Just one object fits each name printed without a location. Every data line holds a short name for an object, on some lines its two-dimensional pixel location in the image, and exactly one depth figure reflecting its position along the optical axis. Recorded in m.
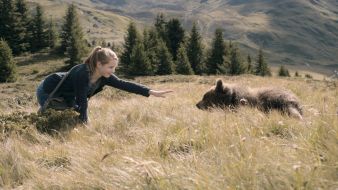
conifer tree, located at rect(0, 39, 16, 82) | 42.25
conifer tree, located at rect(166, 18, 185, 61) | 58.56
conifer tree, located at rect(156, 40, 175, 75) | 50.06
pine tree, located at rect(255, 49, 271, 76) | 61.40
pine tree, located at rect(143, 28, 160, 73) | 50.46
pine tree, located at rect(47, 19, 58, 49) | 62.53
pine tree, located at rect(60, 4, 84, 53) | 58.25
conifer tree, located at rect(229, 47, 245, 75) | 51.34
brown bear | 7.71
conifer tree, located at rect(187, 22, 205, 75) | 54.78
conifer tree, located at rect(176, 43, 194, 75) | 49.38
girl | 7.83
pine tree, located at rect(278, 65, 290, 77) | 64.11
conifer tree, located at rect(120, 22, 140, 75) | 53.91
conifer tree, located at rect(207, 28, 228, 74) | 54.62
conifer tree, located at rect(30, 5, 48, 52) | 60.60
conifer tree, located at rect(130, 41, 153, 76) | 47.34
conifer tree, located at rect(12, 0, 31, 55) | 58.38
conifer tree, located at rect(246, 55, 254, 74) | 60.33
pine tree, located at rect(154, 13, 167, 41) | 58.28
